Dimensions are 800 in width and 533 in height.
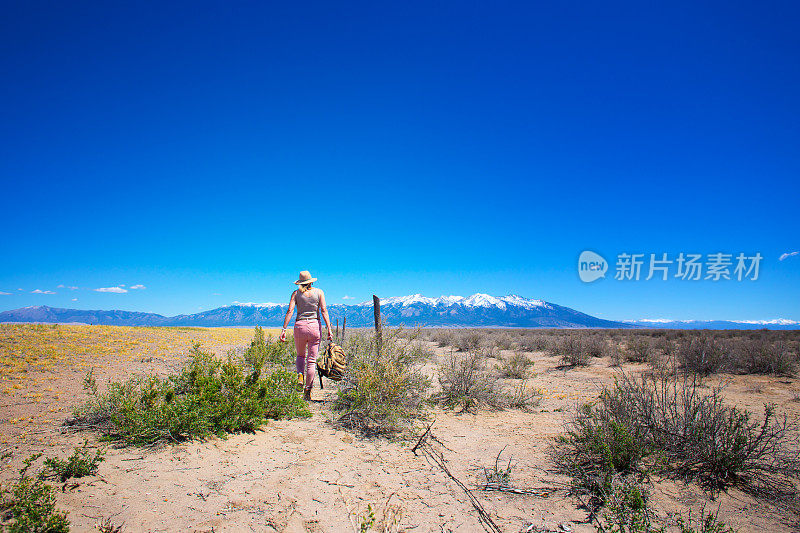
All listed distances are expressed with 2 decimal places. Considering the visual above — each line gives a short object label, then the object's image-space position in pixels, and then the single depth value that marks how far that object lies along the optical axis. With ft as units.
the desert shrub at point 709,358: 33.47
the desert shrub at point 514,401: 21.73
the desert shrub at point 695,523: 9.06
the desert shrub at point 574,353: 42.57
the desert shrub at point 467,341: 63.36
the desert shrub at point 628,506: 8.63
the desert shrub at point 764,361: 33.63
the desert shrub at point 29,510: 7.64
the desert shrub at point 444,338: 78.94
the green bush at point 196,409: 13.23
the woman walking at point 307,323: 19.34
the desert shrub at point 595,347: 49.19
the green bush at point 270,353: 35.07
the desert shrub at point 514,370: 32.81
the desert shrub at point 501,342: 68.26
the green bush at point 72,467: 10.25
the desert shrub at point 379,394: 16.44
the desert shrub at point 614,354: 45.32
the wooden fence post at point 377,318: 23.06
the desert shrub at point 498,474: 11.55
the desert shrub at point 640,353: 46.16
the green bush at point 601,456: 11.06
